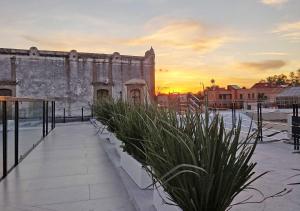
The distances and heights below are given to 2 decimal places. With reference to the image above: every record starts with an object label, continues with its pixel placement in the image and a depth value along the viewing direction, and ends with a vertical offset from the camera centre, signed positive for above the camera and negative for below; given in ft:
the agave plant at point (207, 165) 3.79 -1.15
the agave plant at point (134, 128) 7.52 -0.94
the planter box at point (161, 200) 4.62 -2.35
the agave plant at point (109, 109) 11.83 -0.38
